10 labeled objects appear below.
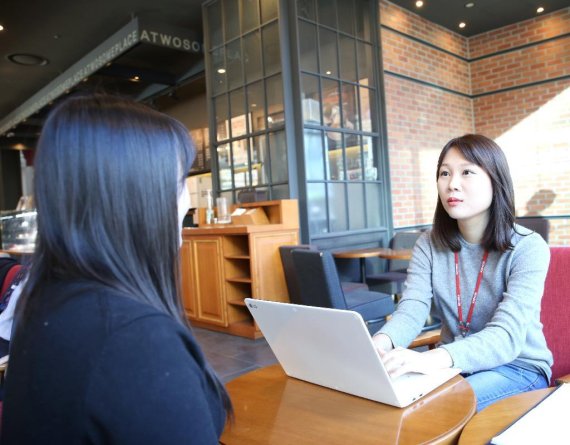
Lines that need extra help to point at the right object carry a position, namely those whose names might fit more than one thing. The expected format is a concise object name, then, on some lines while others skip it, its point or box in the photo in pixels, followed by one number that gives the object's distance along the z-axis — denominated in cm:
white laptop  93
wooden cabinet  411
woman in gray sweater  125
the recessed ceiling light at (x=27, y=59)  654
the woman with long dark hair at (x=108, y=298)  57
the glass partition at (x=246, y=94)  482
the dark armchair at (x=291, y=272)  348
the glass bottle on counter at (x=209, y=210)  494
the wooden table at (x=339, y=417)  89
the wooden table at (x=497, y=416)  85
